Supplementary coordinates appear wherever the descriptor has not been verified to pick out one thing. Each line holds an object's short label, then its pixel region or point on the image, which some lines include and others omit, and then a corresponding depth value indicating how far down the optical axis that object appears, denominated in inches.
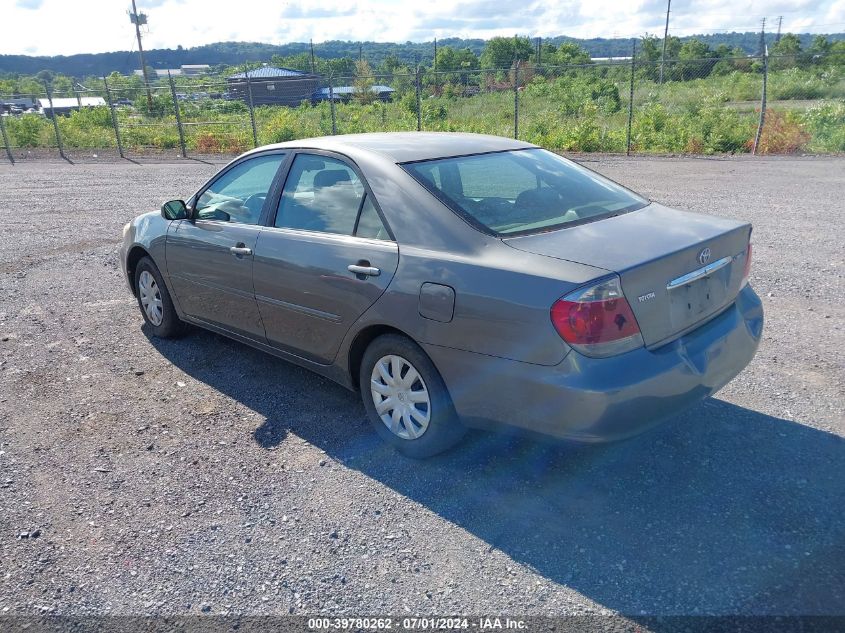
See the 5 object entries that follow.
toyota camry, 118.1
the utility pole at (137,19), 1462.8
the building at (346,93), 959.7
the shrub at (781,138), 630.7
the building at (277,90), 826.8
